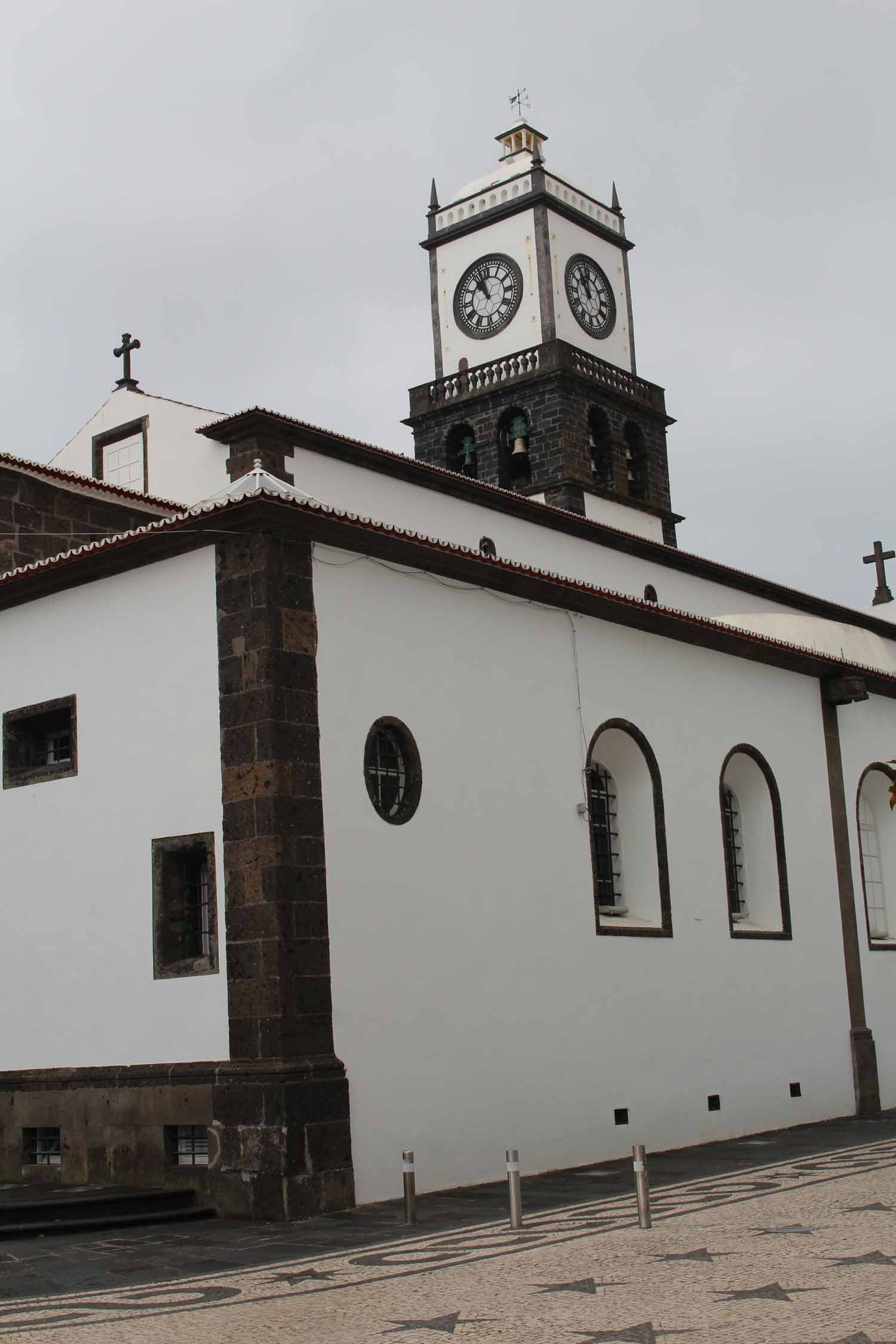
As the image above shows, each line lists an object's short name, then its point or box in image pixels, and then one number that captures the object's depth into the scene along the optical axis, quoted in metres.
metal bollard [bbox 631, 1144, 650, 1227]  9.95
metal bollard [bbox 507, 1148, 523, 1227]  10.01
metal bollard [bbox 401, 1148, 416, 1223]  10.69
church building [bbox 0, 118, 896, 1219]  12.15
